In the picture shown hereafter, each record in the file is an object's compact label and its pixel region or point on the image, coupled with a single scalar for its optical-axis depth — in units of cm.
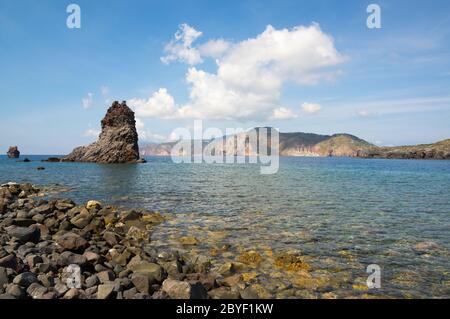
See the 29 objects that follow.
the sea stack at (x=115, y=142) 15512
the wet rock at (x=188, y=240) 1888
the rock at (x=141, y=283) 1128
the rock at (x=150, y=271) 1229
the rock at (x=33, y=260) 1298
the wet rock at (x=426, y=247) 1745
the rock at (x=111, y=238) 1775
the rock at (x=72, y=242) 1569
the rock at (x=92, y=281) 1143
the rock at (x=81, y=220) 2116
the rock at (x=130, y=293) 1065
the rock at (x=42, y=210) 2456
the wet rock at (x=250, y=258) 1550
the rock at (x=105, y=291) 1041
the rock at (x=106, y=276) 1195
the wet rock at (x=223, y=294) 1139
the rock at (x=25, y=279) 1077
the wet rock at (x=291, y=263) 1473
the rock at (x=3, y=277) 1074
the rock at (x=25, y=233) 1692
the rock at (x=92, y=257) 1383
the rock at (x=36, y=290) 1032
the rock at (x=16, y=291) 1002
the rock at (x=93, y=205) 2702
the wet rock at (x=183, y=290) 1078
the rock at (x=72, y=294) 1026
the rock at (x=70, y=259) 1327
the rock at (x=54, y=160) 17165
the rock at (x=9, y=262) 1208
